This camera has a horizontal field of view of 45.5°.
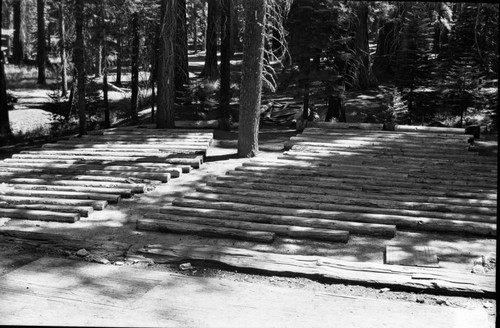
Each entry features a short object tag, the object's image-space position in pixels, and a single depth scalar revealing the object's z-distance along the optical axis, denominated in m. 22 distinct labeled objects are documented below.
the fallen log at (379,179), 11.05
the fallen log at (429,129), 16.31
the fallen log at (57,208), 9.94
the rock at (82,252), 8.06
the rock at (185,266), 7.57
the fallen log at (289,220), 8.77
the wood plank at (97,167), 12.84
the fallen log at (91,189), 11.13
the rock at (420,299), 6.57
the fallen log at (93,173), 12.46
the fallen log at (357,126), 17.13
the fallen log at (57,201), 10.33
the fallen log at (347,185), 10.49
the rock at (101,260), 7.77
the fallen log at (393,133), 15.32
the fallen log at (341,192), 9.97
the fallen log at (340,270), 6.76
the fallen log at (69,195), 10.80
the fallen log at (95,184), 11.49
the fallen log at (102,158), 13.73
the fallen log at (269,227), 8.54
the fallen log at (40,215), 9.63
